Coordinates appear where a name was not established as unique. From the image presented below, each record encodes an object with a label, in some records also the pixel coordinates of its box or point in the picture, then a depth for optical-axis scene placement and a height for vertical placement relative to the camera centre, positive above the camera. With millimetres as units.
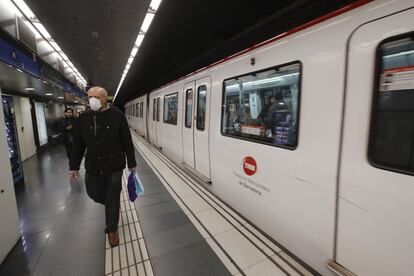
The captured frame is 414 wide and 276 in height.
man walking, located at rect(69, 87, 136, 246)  2031 -376
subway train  1115 -210
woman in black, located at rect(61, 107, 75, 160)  4629 -308
